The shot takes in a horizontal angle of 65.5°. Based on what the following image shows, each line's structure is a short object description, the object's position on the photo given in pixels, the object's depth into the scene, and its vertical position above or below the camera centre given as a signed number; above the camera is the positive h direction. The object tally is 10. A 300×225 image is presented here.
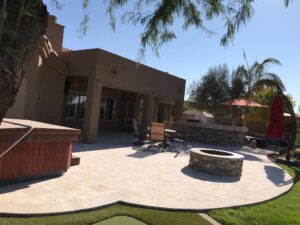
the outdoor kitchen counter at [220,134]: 15.09 -0.76
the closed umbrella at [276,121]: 11.03 +0.29
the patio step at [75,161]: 6.89 -1.50
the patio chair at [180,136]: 12.00 -1.03
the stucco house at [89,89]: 10.26 +1.35
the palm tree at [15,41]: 1.71 +0.49
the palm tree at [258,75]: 15.16 +3.56
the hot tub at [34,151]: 4.77 -1.00
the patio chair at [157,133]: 10.83 -0.73
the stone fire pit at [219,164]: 7.62 -1.37
